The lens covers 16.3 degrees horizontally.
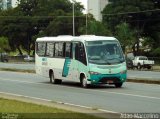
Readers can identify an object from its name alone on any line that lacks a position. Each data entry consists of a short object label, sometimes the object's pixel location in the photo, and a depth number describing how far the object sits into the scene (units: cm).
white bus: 2678
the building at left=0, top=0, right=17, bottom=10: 19020
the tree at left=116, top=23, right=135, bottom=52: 7431
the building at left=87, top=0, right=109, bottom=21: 14538
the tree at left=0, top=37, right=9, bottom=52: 10401
